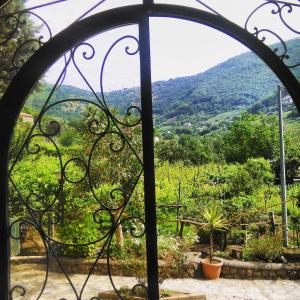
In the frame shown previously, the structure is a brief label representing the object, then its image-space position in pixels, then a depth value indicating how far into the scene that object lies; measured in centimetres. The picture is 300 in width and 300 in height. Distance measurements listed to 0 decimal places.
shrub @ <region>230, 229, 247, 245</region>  394
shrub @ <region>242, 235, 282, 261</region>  384
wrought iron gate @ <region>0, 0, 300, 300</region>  128
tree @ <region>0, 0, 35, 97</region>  205
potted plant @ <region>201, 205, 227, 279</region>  368
